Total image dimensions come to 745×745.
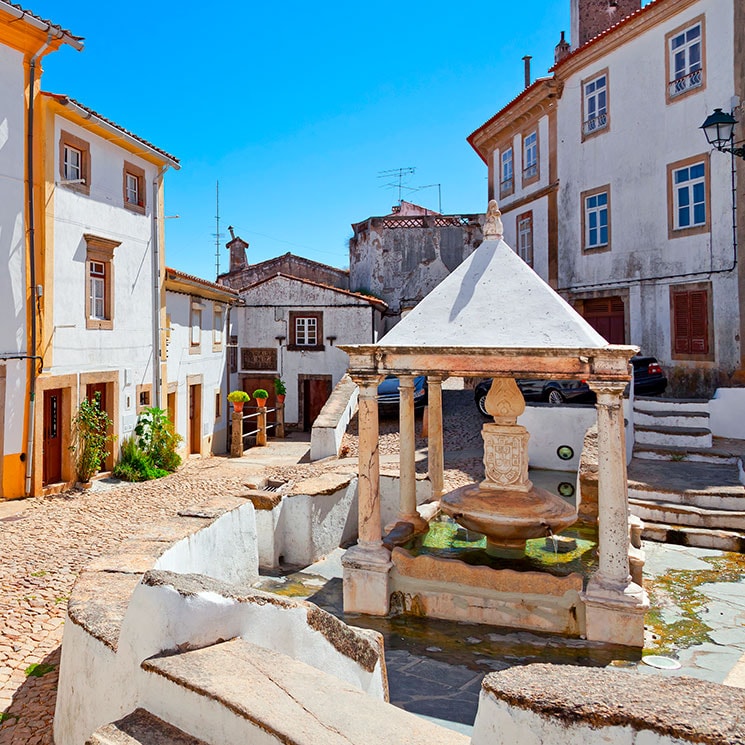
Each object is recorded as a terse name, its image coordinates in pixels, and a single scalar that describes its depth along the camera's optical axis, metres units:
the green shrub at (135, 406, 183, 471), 16.08
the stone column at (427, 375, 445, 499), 9.45
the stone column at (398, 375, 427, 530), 8.20
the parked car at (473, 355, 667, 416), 15.88
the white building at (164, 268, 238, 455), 19.03
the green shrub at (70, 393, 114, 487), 13.83
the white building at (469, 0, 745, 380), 15.75
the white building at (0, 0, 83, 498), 12.16
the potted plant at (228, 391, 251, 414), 19.56
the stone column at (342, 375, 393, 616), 6.75
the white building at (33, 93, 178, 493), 13.08
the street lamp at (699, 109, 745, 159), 9.54
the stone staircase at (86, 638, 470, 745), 2.51
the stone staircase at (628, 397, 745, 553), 9.15
